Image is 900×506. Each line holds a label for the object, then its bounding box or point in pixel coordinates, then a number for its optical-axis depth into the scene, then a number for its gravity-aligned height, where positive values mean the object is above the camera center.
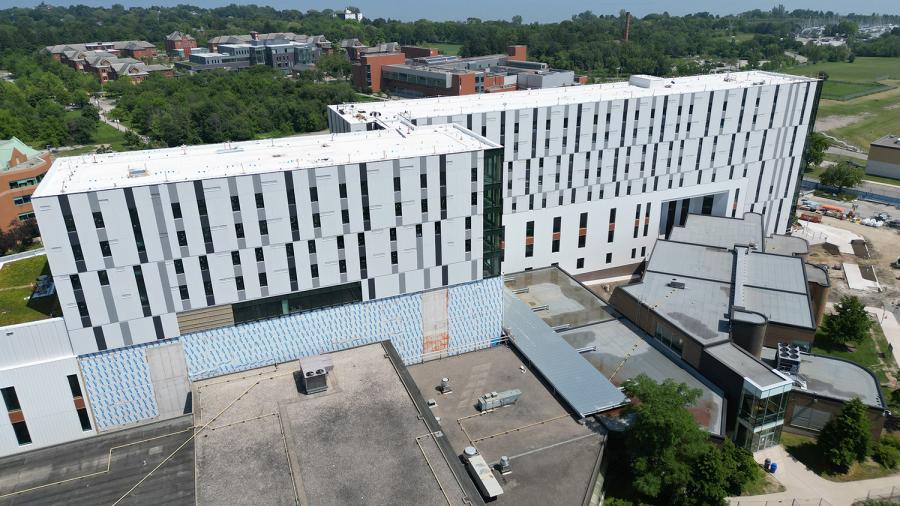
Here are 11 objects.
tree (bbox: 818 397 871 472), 53.69 -35.88
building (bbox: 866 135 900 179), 142.50 -32.49
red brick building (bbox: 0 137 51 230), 104.19 -24.67
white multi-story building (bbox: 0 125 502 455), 47.41 -19.56
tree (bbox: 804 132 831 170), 144.62 -30.51
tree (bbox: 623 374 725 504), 47.25 -32.79
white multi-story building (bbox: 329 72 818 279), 80.31 -18.38
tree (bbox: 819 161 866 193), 128.88 -32.86
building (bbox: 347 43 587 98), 192.62 -17.97
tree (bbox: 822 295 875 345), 72.56 -35.47
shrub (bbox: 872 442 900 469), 55.34 -38.53
